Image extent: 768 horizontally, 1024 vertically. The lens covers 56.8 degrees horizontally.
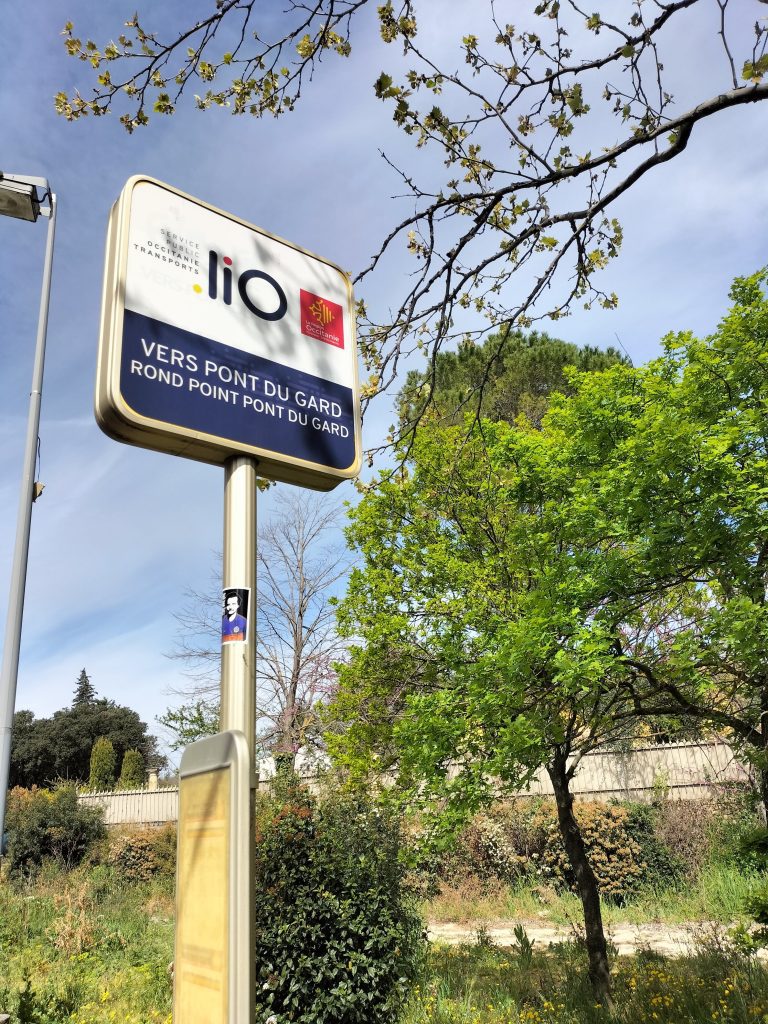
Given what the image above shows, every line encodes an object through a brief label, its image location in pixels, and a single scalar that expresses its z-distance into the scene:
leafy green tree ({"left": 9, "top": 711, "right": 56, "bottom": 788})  36.78
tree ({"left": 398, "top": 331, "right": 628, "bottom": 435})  19.98
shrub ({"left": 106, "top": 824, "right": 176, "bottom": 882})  16.42
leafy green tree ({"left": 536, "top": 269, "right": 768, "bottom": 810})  5.29
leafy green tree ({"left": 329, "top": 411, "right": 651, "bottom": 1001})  5.92
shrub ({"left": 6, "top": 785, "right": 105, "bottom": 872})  17.06
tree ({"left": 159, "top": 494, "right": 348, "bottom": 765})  19.02
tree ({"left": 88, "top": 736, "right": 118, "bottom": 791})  33.53
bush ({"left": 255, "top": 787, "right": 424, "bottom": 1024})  6.18
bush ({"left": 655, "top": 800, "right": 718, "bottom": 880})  12.68
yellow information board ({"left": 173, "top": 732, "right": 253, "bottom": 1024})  1.29
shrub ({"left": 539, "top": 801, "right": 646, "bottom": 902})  12.70
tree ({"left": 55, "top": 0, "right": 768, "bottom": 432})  3.33
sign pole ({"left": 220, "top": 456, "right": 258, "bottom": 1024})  1.57
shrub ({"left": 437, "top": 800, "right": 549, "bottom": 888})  13.75
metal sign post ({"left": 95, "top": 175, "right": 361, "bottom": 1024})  1.37
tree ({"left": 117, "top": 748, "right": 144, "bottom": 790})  32.24
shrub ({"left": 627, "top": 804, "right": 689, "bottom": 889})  12.62
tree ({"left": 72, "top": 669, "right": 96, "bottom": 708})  50.94
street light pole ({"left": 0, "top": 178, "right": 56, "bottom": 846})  6.62
